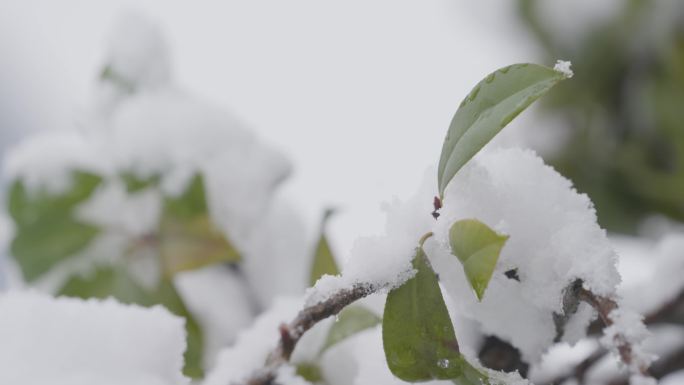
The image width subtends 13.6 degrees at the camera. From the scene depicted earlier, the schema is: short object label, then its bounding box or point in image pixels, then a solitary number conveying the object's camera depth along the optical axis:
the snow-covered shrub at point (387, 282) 0.85
